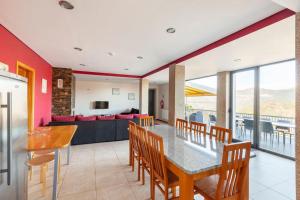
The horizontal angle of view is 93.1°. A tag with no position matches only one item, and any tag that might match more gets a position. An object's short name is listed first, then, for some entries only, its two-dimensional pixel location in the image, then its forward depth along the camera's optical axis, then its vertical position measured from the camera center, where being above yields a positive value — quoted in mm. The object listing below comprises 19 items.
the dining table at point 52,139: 1739 -562
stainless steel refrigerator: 1015 -285
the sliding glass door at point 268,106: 3512 -157
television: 8055 -241
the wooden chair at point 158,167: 1492 -775
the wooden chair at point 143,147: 1905 -686
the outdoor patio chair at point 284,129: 3549 -748
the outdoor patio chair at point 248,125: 4215 -740
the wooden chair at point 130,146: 2696 -935
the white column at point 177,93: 4117 +209
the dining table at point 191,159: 1222 -590
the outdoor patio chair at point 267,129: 3735 -771
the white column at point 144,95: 6857 +240
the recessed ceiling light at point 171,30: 2360 +1181
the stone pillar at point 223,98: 4773 +73
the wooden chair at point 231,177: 1229 -715
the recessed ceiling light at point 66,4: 1721 +1185
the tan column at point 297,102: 1524 -24
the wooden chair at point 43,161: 1937 -859
